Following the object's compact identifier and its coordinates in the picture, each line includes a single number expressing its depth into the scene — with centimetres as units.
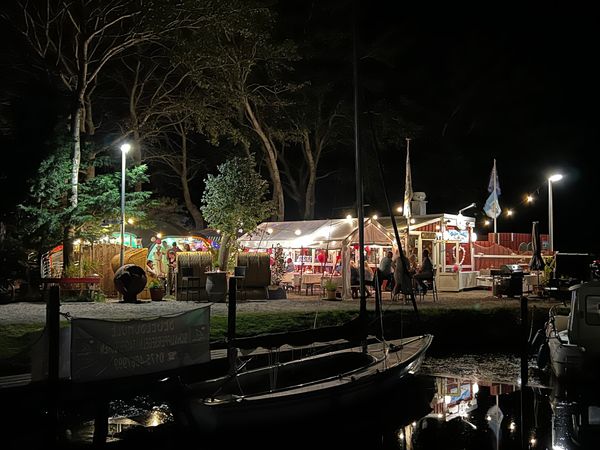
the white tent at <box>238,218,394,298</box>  2412
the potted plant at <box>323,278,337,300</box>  2356
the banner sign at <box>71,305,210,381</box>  1023
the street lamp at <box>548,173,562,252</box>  2881
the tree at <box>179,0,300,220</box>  2661
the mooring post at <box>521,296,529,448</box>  1226
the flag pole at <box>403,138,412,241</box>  2634
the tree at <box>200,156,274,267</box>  2709
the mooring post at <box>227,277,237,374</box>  1225
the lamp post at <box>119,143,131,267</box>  2310
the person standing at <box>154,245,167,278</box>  2905
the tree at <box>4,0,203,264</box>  2366
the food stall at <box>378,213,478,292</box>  2695
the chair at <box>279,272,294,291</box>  2795
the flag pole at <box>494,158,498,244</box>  3150
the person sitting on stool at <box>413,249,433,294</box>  2291
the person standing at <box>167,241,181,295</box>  2495
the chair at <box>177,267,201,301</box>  2233
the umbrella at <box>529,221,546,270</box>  2448
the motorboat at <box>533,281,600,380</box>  1362
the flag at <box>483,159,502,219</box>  3121
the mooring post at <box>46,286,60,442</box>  999
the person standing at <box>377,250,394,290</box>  2384
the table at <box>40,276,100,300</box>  2167
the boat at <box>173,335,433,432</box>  971
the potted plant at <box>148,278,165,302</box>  2231
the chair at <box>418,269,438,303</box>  2311
